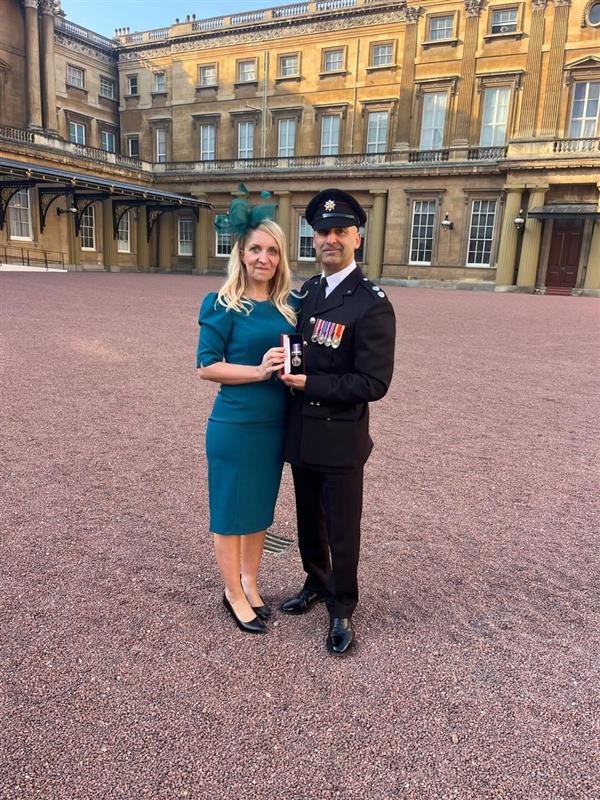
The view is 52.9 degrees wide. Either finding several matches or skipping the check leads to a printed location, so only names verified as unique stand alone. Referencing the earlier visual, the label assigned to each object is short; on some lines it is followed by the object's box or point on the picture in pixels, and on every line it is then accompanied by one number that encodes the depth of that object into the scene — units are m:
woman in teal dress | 2.49
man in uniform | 2.39
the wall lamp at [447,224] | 30.91
